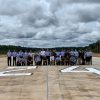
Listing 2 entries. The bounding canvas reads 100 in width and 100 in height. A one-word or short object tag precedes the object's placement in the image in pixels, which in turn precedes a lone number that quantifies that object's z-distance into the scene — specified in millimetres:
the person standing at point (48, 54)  11951
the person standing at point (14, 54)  12266
